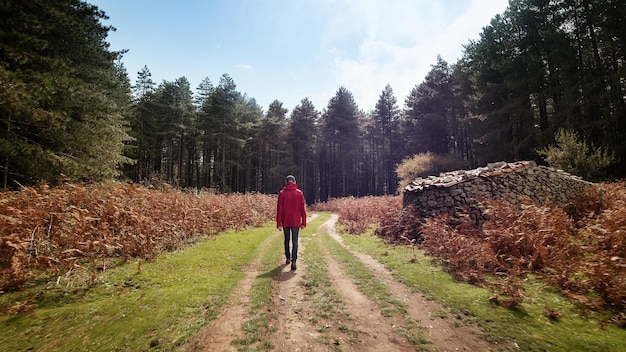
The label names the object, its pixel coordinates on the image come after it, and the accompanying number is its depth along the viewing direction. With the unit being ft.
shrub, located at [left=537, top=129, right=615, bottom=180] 45.65
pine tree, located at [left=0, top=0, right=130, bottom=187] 31.01
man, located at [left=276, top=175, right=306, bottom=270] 25.93
